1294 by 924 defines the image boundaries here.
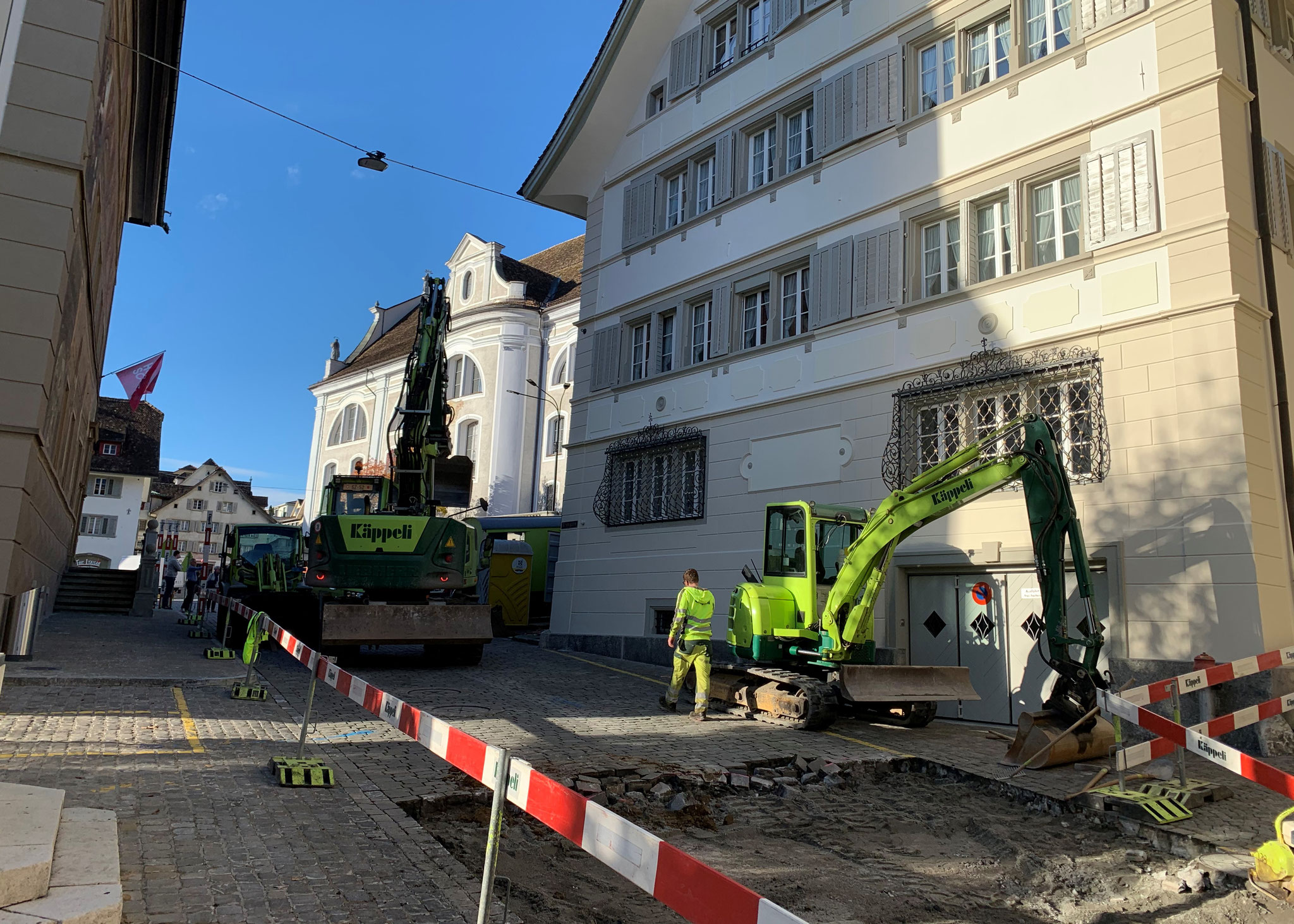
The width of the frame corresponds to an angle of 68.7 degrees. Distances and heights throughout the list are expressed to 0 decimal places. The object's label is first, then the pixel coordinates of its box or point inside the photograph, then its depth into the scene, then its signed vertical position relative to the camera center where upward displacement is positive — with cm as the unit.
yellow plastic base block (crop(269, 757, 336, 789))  657 -128
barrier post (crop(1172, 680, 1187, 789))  779 -108
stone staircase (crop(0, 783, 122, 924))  371 -124
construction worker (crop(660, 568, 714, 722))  1138 -34
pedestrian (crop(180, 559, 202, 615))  2700 +9
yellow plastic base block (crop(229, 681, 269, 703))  1048 -116
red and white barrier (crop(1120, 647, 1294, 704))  788 -48
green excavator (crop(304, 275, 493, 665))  1341 +66
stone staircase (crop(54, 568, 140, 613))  2583 -23
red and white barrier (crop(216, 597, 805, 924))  249 -74
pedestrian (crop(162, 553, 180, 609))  3241 +17
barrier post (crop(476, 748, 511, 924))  358 -93
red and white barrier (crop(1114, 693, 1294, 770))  741 -85
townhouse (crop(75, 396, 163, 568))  5581 +524
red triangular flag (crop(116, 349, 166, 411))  2462 +531
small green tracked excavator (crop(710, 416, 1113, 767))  909 -2
